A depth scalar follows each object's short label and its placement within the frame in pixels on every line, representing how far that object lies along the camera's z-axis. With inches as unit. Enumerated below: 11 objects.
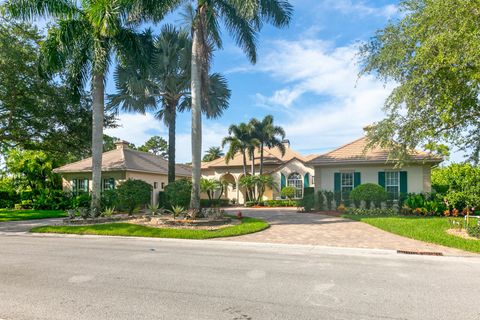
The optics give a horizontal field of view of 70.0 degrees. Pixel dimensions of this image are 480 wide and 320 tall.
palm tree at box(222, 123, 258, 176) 1307.8
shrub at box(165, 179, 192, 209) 684.7
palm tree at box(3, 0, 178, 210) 615.8
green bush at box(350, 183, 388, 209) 776.9
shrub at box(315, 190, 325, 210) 874.8
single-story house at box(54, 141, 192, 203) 1033.5
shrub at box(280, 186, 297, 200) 1248.2
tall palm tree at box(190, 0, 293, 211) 630.5
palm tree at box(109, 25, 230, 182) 807.7
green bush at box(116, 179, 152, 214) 720.3
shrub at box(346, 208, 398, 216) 748.5
